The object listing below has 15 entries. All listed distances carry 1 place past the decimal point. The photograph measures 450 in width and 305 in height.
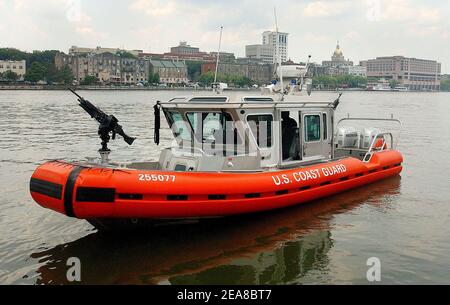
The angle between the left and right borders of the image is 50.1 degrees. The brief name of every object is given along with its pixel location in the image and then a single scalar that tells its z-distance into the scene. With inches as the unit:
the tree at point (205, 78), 4880.2
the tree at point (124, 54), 7301.7
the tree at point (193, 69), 7128.0
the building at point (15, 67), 5999.0
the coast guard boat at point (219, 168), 315.3
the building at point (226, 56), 5419.8
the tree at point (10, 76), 5595.5
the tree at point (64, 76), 5753.0
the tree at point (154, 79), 6845.5
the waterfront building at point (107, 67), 6638.8
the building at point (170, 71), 7253.9
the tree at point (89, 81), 6000.5
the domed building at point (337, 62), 6561.0
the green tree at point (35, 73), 5575.8
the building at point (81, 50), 7386.8
